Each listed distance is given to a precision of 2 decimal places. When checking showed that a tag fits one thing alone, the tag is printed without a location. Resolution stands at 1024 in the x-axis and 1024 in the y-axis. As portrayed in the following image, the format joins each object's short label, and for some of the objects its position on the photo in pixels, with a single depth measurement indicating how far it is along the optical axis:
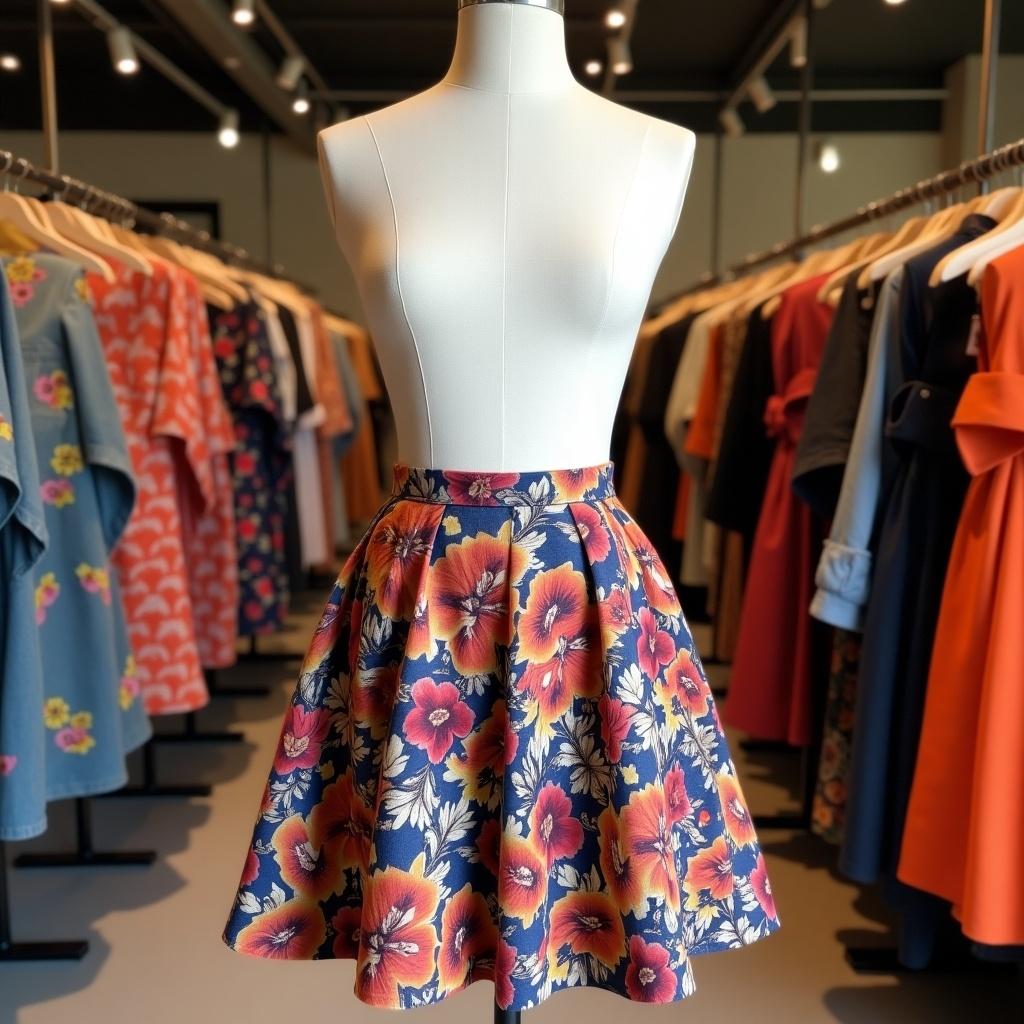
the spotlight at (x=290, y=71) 4.54
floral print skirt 0.98
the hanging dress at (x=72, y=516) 1.92
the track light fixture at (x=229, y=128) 4.74
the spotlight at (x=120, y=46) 3.54
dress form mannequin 1.03
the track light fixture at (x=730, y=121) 4.61
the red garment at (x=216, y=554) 2.65
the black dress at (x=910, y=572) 1.64
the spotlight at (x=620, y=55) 4.19
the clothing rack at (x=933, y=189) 1.69
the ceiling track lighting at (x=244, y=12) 3.55
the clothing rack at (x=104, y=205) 1.88
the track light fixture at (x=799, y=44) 3.35
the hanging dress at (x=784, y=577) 2.20
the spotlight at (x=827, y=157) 5.49
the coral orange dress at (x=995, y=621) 1.44
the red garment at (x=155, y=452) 2.31
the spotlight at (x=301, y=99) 4.92
